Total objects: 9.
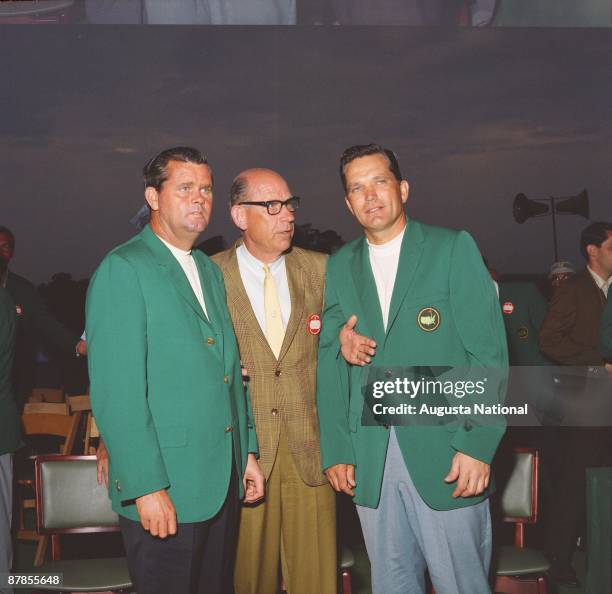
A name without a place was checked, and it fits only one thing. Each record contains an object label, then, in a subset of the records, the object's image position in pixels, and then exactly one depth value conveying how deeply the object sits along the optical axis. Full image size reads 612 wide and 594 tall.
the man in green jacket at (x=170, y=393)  1.70
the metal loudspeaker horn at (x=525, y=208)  5.26
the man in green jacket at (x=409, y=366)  1.89
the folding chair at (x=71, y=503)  2.44
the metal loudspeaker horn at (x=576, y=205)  5.26
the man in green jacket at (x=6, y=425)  2.76
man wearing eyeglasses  2.25
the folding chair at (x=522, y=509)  2.34
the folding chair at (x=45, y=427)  3.64
